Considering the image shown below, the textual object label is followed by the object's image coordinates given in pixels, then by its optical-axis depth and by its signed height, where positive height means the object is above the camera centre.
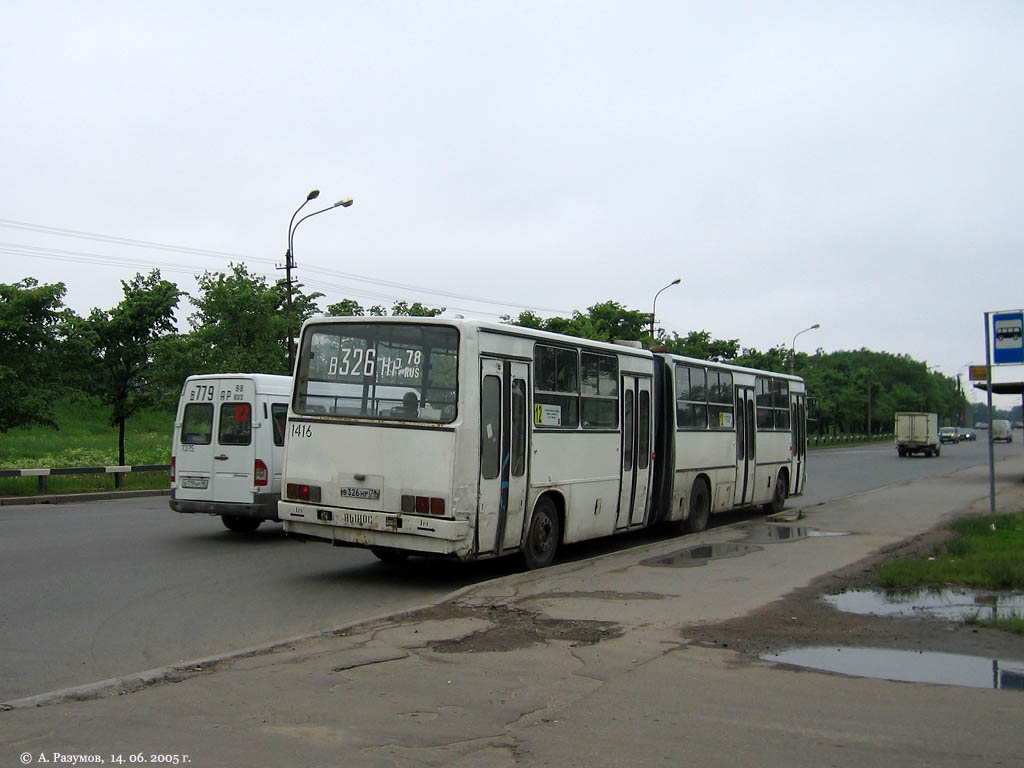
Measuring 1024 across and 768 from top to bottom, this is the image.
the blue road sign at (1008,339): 15.57 +1.47
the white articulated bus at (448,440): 10.34 -0.19
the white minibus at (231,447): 15.00 -0.40
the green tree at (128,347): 29.39 +2.36
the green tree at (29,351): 24.36 +1.87
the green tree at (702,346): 57.19 +4.87
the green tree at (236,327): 29.52 +3.08
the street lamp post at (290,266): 29.46 +5.01
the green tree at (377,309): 38.04 +4.81
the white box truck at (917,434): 58.09 -0.48
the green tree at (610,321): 51.03 +5.87
